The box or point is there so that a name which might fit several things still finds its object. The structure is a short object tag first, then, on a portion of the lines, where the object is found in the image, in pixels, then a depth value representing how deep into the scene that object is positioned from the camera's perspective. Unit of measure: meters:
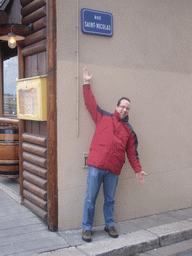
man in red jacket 4.09
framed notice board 4.36
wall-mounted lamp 4.48
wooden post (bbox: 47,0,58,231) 4.13
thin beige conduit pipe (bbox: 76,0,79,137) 4.30
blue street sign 4.34
